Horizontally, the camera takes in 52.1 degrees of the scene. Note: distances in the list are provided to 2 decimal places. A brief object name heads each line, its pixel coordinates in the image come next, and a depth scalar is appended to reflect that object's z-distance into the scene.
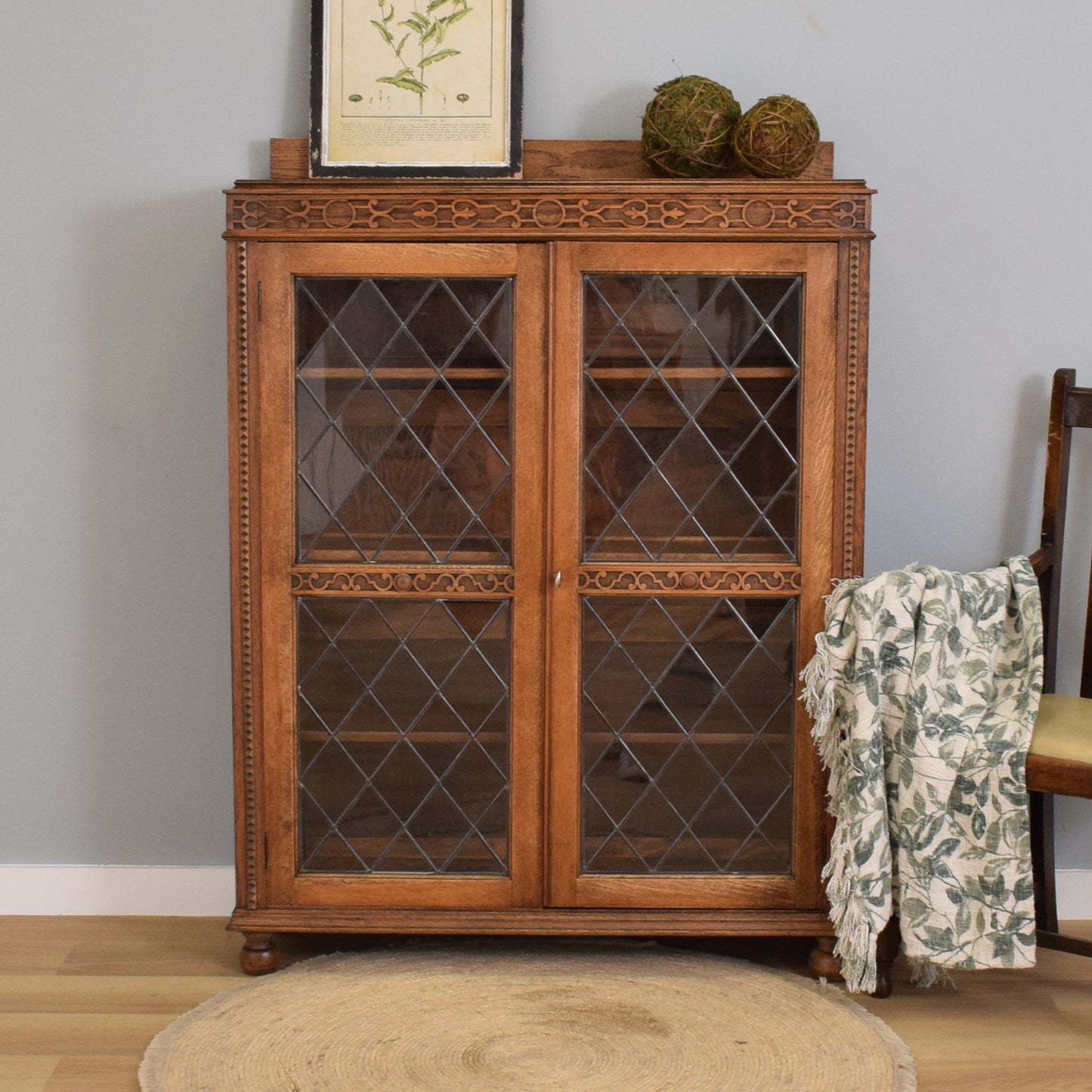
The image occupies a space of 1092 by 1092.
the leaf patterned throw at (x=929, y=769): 2.02
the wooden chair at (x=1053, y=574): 2.28
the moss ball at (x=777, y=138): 2.08
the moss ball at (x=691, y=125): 2.14
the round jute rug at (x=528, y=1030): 1.86
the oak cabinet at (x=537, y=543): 2.05
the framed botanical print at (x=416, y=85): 2.29
